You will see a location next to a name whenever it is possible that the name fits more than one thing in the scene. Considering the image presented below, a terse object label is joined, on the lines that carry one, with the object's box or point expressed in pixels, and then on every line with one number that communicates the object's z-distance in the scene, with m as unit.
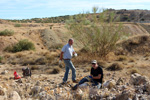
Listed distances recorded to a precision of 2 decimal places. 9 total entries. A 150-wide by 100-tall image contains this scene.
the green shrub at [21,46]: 20.88
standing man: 7.19
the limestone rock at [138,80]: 6.76
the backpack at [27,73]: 9.34
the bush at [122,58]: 13.31
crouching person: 6.50
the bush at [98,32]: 13.47
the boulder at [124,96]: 5.40
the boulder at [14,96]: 5.33
